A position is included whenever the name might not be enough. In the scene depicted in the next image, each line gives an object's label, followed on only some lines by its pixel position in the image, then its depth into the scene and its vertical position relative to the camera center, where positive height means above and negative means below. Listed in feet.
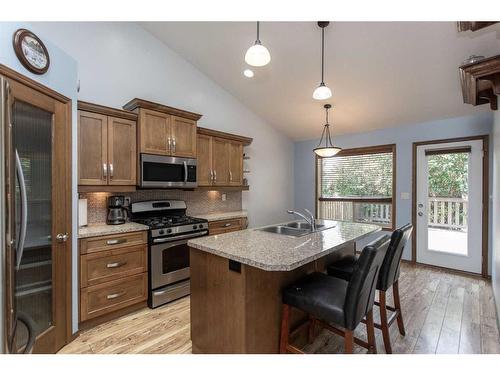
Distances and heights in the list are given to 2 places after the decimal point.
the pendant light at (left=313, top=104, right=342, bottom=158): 9.48 +2.78
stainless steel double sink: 7.94 -1.45
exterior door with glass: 11.55 -0.93
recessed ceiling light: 11.96 +5.60
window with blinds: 14.48 +0.06
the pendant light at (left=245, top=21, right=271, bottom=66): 5.90 +3.22
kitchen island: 4.94 -2.21
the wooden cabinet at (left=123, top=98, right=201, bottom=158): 9.25 +2.32
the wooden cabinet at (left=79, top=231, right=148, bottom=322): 7.36 -2.79
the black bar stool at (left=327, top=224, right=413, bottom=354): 6.09 -2.36
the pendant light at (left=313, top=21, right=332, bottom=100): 7.44 +2.86
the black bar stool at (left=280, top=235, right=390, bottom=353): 4.63 -2.30
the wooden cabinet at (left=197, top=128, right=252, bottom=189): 11.67 +1.42
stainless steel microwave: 9.33 +0.59
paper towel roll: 8.34 -0.88
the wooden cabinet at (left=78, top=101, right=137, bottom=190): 8.07 +1.40
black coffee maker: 9.26 -0.91
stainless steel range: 8.71 -2.28
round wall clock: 5.02 +2.93
